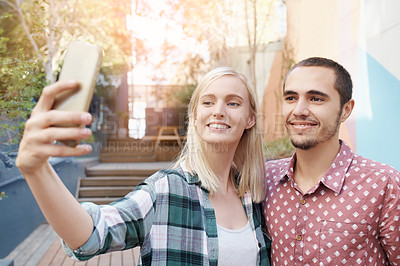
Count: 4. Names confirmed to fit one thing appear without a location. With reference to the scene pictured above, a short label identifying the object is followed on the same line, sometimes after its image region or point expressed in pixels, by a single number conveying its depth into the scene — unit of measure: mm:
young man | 1298
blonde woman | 697
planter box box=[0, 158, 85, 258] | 4281
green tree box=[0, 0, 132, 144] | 3275
